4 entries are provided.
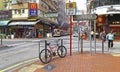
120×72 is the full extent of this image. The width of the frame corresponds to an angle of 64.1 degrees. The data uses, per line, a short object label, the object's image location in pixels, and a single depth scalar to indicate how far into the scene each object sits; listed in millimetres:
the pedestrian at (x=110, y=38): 8601
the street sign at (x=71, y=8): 5997
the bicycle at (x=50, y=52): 4898
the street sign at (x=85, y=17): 6074
